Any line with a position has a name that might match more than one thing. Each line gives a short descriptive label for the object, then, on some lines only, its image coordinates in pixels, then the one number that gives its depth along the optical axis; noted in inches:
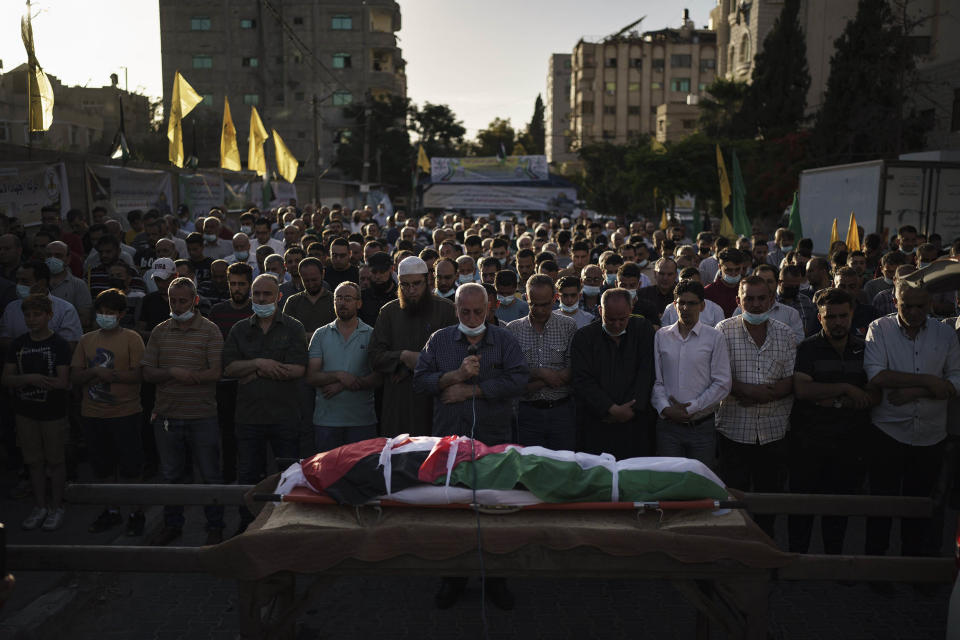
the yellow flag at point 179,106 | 698.2
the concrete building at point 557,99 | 4874.5
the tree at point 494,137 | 3540.8
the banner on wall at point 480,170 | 1558.8
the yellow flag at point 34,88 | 528.1
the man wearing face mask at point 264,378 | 249.1
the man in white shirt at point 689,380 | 232.2
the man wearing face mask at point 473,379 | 215.6
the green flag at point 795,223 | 608.7
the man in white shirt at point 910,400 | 226.7
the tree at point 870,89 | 1211.2
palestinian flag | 157.0
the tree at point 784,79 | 1558.8
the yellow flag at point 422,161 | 1556.3
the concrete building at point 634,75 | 3887.8
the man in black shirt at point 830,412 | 231.0
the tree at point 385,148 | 2305.6
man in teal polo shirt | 249.6
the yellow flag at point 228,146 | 802.8
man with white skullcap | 251.3
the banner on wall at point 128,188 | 645.3
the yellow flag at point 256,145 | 890.7
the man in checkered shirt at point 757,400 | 234.7
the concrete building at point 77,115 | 1005.7
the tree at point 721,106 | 1707.7
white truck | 634.8
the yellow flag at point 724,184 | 651.3
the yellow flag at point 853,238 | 502.3
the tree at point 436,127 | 2391.7
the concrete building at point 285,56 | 2674.7
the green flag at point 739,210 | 619.2
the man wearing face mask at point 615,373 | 237.5
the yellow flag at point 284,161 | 998.4
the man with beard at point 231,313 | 279.0
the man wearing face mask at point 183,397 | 251.4
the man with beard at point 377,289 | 311.9
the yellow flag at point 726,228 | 647.8
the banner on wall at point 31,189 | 501.2
